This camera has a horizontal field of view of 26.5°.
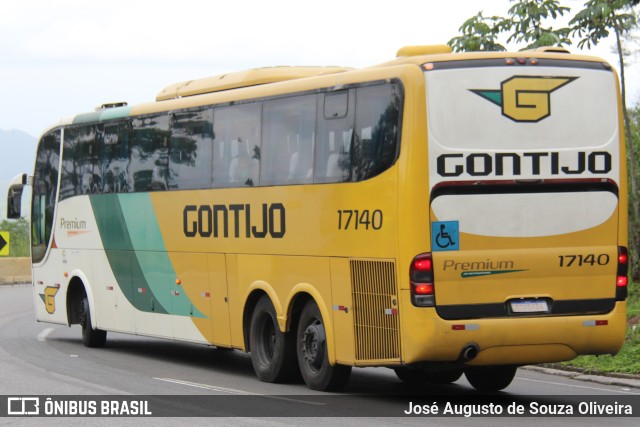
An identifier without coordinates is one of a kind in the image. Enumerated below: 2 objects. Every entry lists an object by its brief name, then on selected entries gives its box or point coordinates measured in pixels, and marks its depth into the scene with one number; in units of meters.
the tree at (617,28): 20.64
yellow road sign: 38.72
